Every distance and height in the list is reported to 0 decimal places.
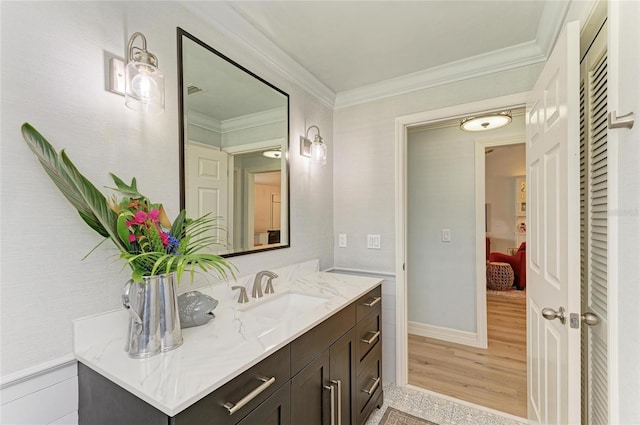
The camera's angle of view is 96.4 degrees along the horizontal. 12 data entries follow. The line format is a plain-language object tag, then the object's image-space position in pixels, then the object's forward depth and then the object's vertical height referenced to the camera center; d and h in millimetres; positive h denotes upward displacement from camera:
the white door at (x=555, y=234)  1047 -107
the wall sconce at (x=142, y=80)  1042 +490
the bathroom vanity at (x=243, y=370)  772 -512
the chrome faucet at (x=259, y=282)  1554 -396
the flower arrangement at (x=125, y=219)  833 -23
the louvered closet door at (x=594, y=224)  1024 -61
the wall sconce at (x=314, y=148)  2096 +466
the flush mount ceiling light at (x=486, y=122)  2537 +802
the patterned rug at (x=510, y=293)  4425 -1343
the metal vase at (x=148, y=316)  906 -336
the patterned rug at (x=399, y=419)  1787 -1331
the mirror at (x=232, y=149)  1347 +343
